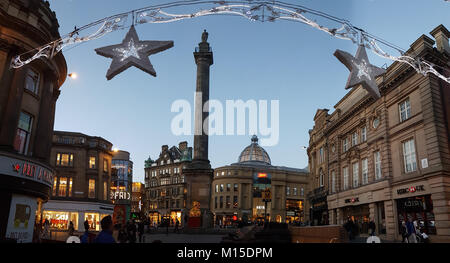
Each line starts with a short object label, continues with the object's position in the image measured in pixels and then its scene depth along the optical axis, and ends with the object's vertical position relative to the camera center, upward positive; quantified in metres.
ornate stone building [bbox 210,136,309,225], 98.88 +6.06
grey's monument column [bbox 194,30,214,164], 38.66 +13.11
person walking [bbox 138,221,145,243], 25.66 -1.08
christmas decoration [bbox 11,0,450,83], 13.45 +7.49
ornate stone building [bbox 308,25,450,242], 25.31 +5.81
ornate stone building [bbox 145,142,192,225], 98.88 +8.67
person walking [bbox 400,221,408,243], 20.20 -0.82
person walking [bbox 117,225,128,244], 20.47 -1.37
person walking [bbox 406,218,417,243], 18.69 -0.66
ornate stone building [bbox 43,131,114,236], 49.81 +4.15
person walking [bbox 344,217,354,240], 29.95 -0.88
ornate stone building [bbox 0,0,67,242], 18.33 +5.56
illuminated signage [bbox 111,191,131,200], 80.44 +3.82
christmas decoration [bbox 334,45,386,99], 11.87 +5.12
